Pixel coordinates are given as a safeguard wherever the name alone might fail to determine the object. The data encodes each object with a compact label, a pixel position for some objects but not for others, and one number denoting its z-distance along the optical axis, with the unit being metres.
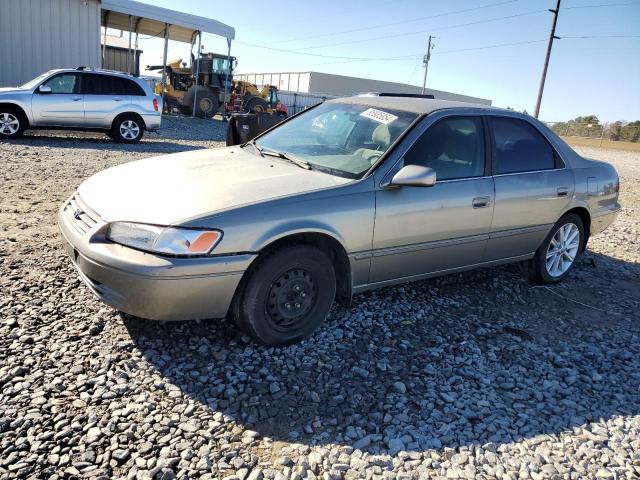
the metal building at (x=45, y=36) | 16.42
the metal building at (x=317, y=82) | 53.56
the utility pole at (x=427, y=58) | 53.12
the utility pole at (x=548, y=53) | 29.66
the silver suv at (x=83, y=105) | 11.38
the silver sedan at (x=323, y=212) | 2.85
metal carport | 18.81
